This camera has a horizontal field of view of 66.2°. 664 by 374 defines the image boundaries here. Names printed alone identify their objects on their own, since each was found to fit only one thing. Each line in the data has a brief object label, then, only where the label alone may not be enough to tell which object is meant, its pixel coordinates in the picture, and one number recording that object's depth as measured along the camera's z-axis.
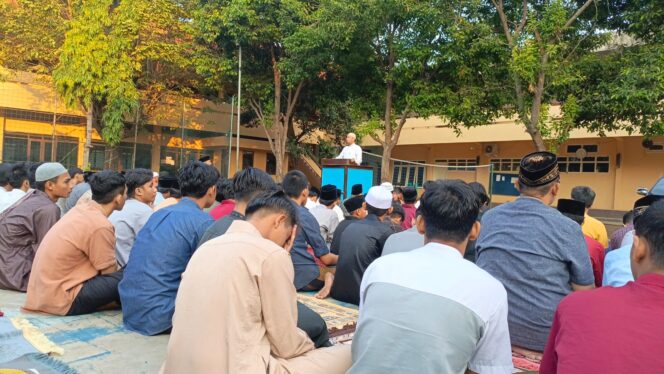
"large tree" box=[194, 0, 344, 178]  14.50
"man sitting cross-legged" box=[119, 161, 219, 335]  3.47
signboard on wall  15.28
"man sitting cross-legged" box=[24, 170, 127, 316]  3.69
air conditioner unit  22.61
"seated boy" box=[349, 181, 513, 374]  1.70
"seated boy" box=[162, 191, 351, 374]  2.07
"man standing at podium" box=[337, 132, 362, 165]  10.75
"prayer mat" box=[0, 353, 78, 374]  2.86
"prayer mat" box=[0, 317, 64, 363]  3.19
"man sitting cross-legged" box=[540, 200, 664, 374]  1.44
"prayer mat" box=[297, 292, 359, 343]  3.60
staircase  23.22
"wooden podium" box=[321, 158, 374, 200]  10.04
